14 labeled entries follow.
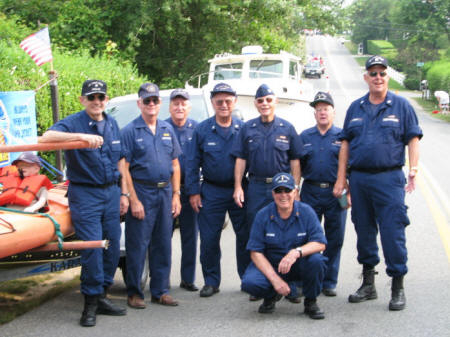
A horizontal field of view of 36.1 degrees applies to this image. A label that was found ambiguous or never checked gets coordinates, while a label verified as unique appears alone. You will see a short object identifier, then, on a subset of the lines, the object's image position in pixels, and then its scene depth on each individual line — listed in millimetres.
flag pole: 10016
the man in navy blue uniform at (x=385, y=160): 6219
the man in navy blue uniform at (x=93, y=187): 5949
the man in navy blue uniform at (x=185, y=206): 7121
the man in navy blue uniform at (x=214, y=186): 6965
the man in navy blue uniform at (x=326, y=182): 6828
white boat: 16547
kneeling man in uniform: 5980
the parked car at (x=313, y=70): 67000
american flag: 10047
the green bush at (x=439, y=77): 39934
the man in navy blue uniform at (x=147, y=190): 6445
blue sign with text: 7577
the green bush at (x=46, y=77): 10551
